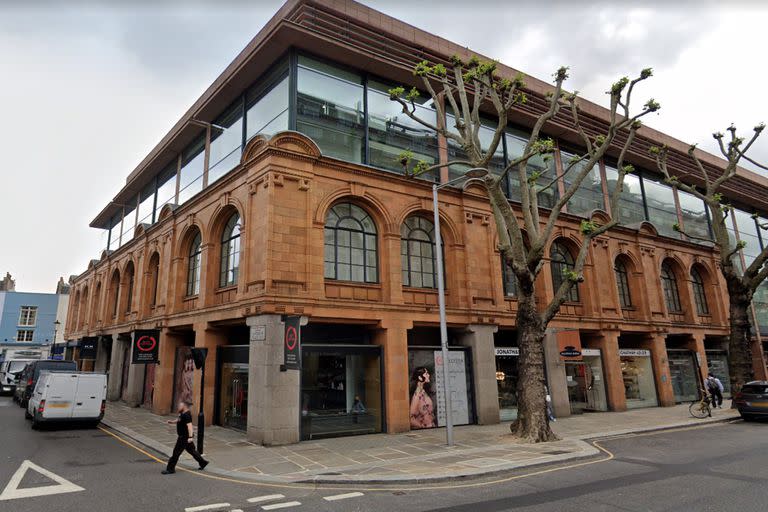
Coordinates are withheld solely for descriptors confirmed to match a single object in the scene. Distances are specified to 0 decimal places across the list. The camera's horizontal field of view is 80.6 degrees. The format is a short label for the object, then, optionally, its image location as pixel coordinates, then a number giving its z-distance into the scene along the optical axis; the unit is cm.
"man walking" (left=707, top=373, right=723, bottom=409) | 2134
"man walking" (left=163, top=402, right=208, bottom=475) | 983
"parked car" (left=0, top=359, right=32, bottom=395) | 3147
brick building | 1488
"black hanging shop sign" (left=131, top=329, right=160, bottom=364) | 1972
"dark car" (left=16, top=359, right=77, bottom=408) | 2170
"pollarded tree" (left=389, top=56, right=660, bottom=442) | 1367
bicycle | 1870
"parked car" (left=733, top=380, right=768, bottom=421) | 1745
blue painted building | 5497
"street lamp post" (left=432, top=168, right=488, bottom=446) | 1259
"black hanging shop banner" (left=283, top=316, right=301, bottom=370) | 1337
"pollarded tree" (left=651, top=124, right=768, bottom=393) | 2188
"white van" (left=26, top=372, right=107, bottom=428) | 1599
